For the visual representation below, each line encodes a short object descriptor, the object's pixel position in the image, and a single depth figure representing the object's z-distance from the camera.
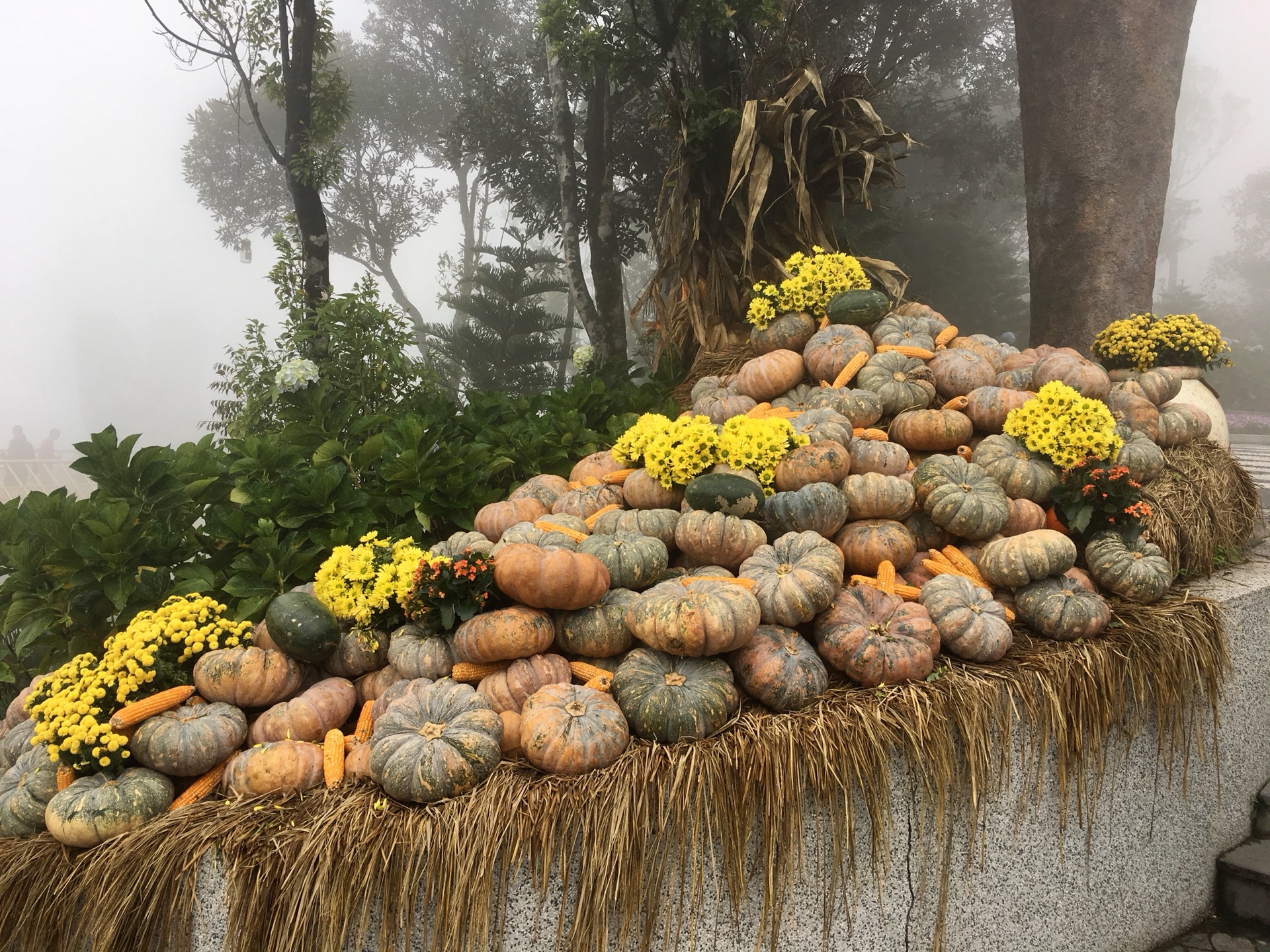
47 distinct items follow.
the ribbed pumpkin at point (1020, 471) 2.97
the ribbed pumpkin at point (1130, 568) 2.66
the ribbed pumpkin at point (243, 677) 2.17
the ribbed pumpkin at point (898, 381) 3.36
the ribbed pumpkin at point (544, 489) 3.30
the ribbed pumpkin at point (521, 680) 2.10
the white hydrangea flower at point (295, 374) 4.55
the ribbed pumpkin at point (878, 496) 2.74
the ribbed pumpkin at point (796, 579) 2.25
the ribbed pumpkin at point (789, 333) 4.31
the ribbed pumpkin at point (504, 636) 2.13
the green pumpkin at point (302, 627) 2.25
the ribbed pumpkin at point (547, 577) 2.15
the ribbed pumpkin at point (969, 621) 2.32
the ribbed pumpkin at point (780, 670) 2.11
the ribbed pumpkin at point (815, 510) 2.65
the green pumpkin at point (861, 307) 4.10
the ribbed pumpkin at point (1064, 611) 2.47
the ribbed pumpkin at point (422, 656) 2.24
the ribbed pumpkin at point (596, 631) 2.24
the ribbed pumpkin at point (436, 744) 1.77
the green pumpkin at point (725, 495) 2.64
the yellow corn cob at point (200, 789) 1.93
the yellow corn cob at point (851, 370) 3.63
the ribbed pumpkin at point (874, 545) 2.66
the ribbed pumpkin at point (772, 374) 3.87
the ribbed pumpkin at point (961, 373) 3.47
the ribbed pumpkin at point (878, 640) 2.21
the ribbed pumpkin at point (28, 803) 1.96
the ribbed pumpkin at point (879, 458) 2.87
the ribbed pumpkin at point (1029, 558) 2.53
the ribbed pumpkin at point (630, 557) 2.45
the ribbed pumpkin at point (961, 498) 2.72
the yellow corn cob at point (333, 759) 1.94
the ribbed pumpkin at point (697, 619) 2.05
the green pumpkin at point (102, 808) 1.82
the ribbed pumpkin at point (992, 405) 3.23
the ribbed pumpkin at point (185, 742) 1.96
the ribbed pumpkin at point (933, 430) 3.15
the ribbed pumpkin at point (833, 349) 3.75
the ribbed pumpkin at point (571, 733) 1.83
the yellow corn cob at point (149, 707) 1.98
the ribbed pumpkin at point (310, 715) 2.08
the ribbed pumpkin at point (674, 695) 1.95
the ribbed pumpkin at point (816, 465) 2.76
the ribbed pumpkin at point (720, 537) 2.55
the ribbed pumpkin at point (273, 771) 1.90
